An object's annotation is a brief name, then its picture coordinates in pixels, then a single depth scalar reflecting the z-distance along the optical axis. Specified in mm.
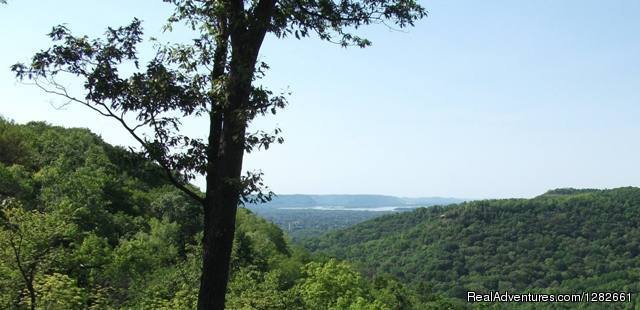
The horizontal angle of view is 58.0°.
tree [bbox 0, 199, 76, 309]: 13938
